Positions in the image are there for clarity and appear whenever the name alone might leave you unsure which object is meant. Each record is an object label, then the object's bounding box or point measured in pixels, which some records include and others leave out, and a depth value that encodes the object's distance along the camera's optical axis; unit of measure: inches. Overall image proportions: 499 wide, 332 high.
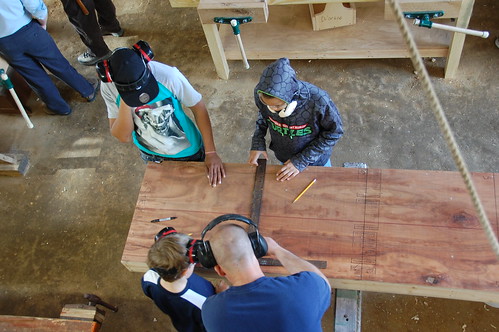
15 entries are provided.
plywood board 83.4
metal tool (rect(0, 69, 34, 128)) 139.7
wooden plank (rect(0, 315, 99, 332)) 112.6
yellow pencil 96.0
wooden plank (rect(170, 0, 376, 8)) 131.0
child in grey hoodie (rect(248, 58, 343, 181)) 80.9
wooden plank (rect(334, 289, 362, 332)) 92.3
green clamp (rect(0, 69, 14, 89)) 141.7
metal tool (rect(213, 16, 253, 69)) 128.7
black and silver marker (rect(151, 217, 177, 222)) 97.9
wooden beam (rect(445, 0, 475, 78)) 123.4
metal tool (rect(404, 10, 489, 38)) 117.0
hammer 118.1
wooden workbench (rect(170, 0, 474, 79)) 146.6
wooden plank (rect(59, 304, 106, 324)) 114.8
